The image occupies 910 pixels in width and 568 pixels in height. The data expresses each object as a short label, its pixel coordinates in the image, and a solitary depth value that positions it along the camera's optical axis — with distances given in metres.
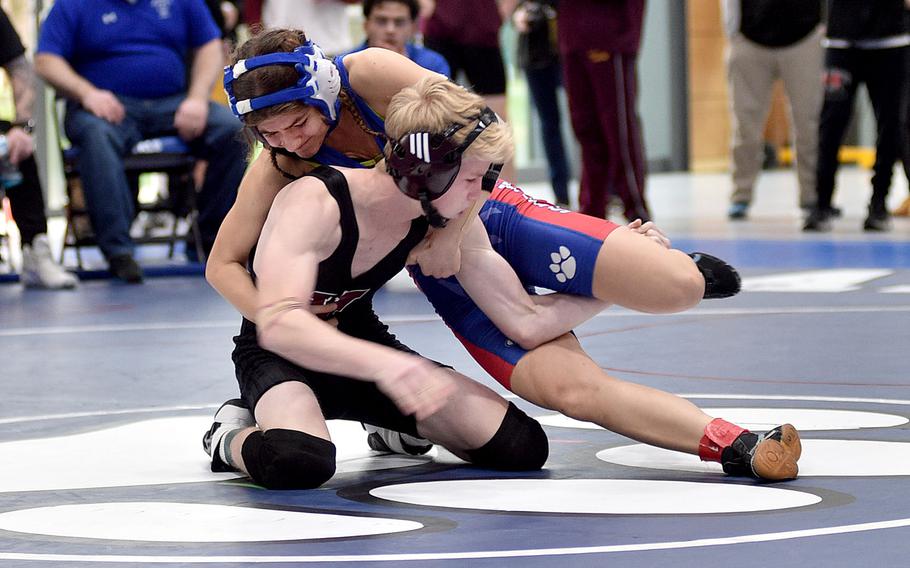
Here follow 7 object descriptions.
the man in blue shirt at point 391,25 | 14.23
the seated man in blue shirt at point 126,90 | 14.85
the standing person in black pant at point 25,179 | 14.37
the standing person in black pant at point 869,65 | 16.56
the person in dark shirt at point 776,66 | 18.33
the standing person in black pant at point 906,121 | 16.61
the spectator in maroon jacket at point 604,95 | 17.11
